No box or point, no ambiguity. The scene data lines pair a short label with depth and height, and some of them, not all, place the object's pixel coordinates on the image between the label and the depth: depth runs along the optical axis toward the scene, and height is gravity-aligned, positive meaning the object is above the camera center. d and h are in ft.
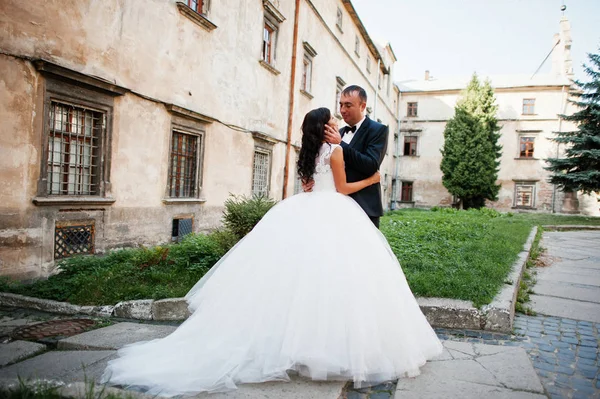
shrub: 19.29 -1.02
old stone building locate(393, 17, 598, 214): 94.53 +19.49
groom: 9.88 +1.48
